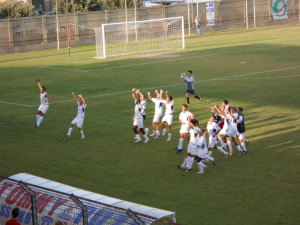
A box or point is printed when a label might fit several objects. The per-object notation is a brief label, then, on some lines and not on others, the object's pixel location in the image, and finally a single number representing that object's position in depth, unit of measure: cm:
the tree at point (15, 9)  7138
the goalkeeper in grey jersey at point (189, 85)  3322
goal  6003
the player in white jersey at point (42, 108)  2862
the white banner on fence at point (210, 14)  7400
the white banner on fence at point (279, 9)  7903
